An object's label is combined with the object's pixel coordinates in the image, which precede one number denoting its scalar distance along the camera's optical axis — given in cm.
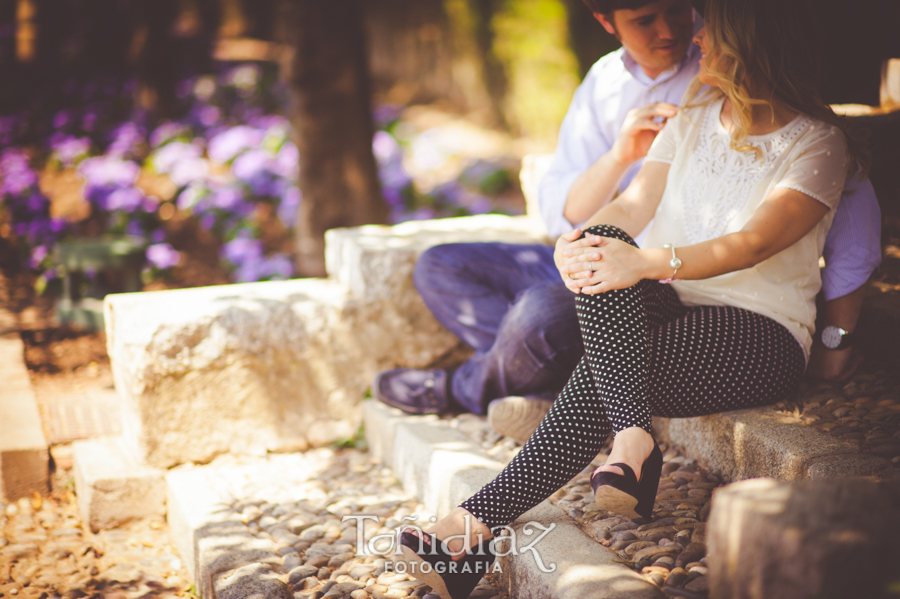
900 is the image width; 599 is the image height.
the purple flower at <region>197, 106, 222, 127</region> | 762
